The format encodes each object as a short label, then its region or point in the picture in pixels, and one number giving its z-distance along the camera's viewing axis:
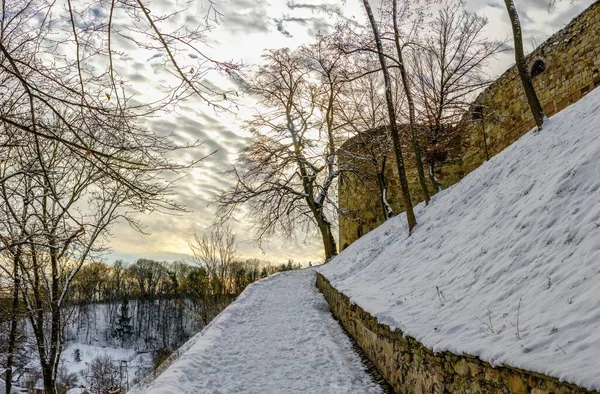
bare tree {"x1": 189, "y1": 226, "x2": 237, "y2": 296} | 24.05
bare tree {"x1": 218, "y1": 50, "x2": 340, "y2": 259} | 18.89
